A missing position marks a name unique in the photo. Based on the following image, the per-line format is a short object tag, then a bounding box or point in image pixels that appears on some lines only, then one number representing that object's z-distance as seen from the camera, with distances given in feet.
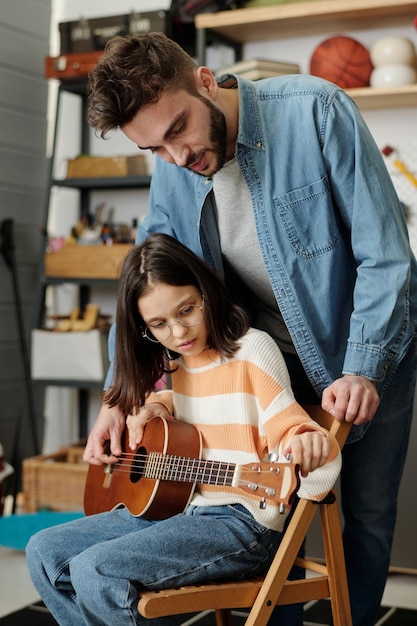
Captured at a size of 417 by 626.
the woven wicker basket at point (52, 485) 10.66
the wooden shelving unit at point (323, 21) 10.27
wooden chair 4.87
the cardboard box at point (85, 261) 11.25
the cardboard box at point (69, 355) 11.19
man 5.10
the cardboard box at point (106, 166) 11.55
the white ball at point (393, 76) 10.33
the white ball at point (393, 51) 10.39
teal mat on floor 9.97
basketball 10.50
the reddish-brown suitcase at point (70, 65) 11.43
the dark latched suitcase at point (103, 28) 11.11
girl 4.93
